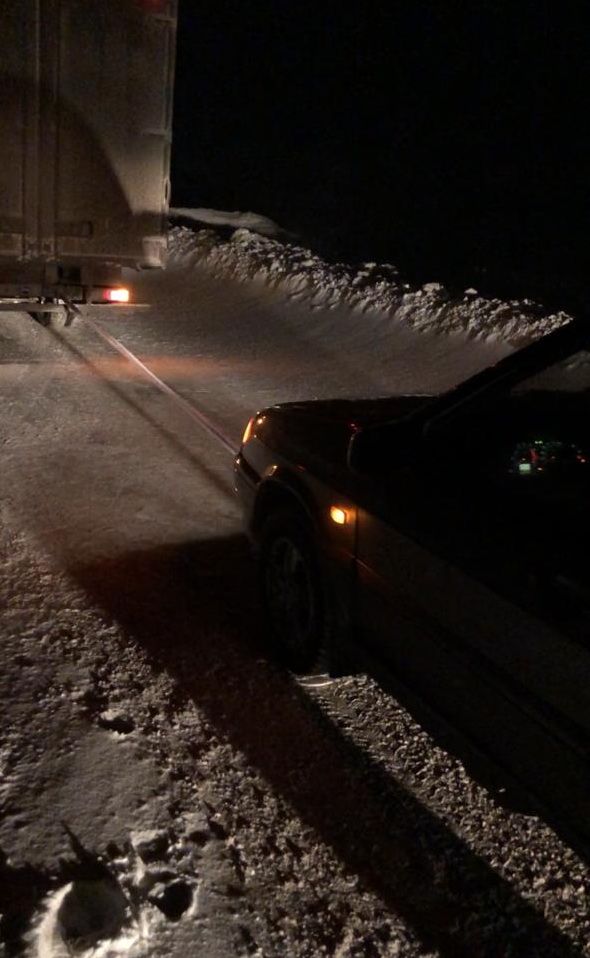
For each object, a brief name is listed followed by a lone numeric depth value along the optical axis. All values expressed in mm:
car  2768
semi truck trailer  8516
